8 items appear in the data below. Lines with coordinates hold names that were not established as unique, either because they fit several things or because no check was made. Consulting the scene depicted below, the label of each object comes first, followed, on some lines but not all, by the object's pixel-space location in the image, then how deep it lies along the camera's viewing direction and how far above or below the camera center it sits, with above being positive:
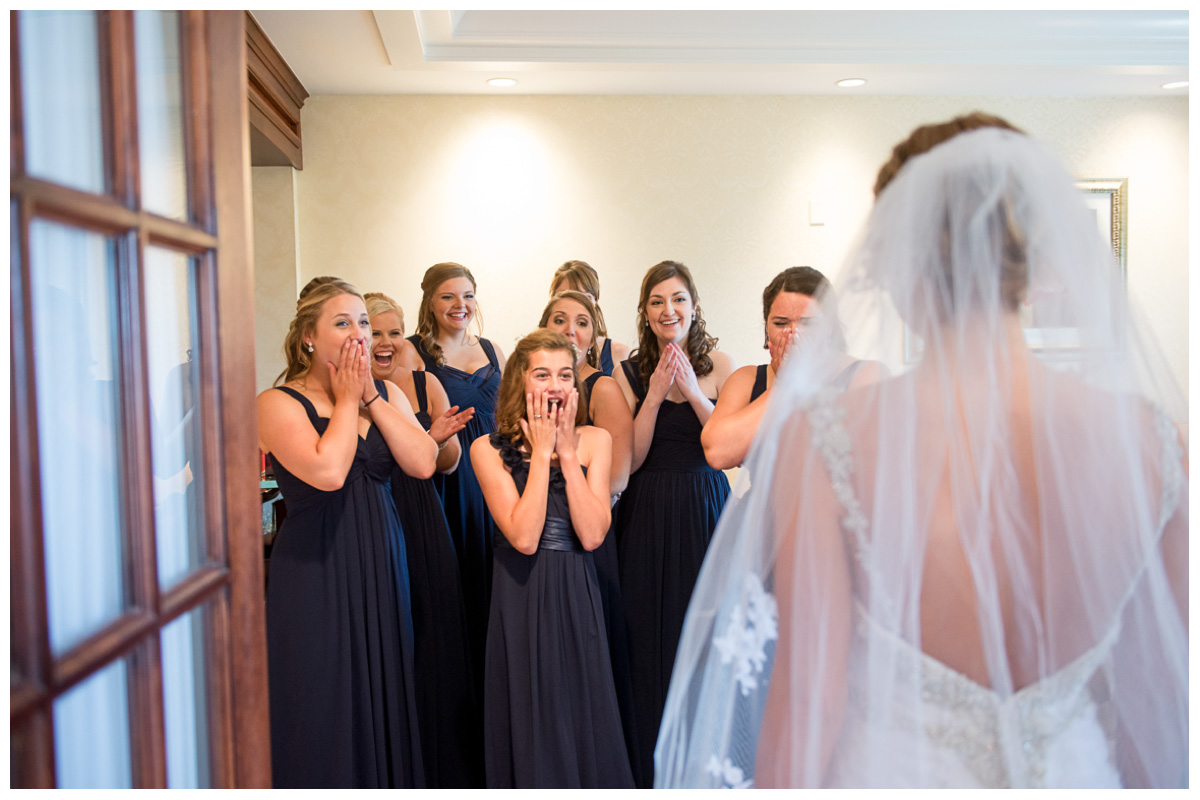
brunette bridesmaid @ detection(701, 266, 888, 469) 1.96 +0.07
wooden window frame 0.69 -0.05
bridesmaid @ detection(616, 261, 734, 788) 2.29 -0.41
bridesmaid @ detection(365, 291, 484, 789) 2.22 -0.74
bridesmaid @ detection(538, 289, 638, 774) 2.07 -0.12
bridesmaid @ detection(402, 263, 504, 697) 2.56 +0.00
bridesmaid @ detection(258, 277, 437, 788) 1.77 -0.44
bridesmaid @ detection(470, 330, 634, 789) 1.79 -0.53
